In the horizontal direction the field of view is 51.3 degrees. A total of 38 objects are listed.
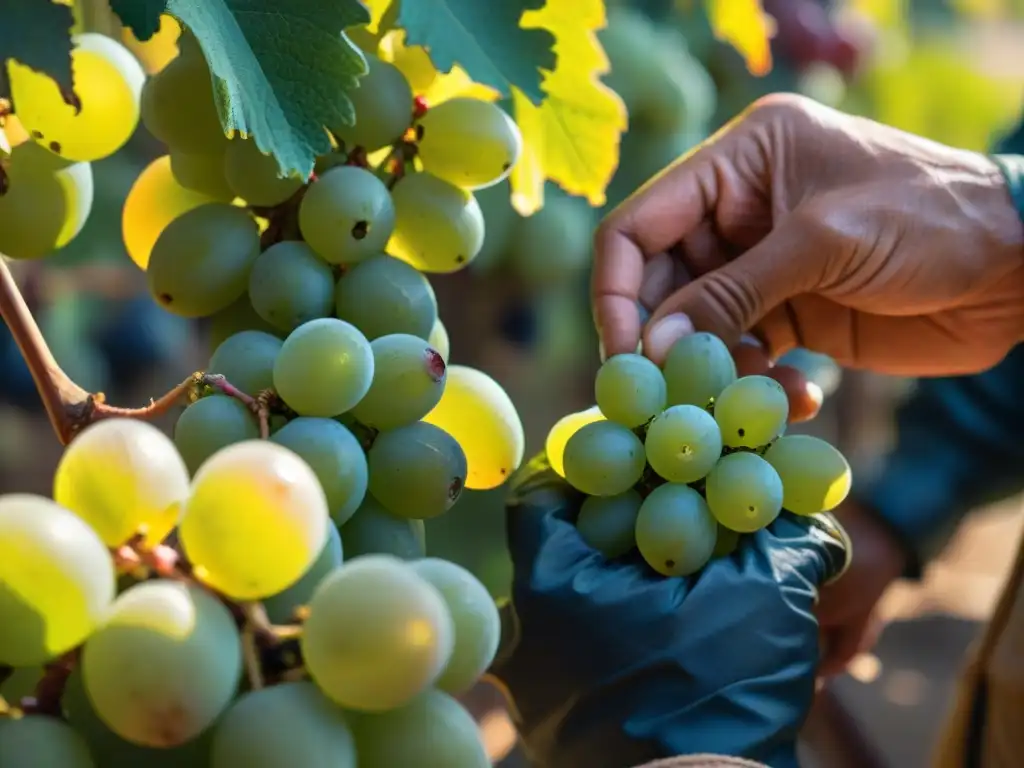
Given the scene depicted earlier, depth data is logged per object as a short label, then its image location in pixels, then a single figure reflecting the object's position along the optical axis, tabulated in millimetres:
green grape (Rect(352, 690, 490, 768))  330
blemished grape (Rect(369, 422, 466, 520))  454
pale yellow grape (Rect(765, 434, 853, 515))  532
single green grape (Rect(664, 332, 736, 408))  554
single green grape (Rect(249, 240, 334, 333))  493
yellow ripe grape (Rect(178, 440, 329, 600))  312
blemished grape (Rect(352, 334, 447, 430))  445
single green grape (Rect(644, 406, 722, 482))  504
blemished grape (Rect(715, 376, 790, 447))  520
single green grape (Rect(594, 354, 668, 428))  534
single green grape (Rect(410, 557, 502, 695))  345
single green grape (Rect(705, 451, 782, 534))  500
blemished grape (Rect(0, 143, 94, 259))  522
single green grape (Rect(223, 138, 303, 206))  498
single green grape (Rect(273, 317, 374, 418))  416
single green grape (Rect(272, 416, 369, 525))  407
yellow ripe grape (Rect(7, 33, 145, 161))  492
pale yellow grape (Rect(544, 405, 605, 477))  576
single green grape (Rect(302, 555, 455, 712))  299
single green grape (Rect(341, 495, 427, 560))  458
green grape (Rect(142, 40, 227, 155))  490
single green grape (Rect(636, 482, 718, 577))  501
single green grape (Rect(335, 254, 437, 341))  499
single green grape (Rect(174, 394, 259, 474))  410
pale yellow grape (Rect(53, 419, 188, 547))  322
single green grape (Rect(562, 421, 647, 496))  516
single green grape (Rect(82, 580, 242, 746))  292
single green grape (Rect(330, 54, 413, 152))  511
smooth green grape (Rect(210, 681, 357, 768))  301
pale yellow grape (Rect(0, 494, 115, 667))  294
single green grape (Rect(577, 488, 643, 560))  539
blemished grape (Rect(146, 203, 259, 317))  508
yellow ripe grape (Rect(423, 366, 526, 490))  519
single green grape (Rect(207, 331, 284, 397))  457
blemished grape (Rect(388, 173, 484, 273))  541
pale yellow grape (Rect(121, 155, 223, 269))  561
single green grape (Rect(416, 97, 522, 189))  536
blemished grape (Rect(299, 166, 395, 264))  490
